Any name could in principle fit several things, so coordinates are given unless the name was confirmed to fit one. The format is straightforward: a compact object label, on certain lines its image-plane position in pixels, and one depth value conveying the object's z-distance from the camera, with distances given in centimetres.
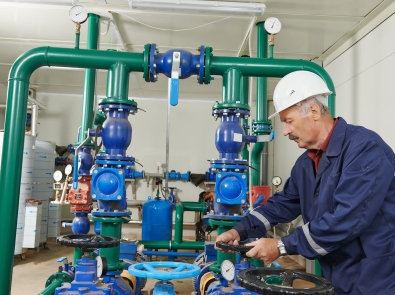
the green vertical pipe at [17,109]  216
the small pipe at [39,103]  590
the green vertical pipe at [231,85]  229
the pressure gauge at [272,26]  279
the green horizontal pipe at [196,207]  494
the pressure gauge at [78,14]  278
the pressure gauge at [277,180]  541
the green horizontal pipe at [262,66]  236
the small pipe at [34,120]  519
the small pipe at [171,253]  394
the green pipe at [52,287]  211
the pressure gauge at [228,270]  190
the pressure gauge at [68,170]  511
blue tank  420
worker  131
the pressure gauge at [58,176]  534
